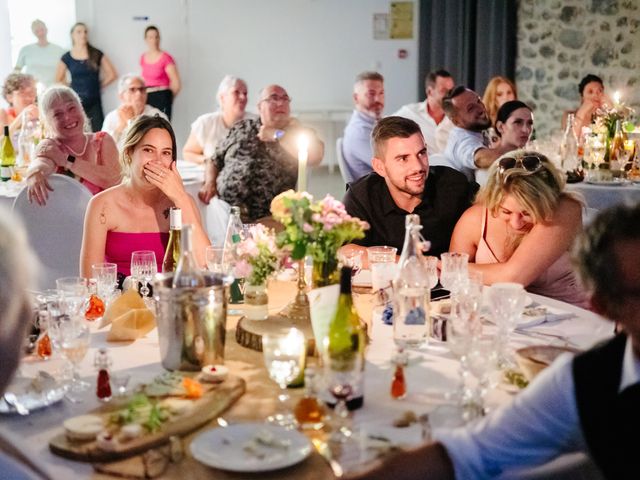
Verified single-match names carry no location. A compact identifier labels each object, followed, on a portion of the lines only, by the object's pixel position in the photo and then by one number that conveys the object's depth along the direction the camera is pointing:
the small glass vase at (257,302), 2.20
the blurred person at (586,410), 1.33
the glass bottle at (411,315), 2.11
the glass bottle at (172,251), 2.58
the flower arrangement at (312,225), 1.95
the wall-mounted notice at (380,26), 10.21
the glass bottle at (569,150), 5.19
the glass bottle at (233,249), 2.45
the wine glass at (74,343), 1.82
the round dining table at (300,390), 1.43
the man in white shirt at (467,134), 4.97
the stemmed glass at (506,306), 2.02
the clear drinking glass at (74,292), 2.25
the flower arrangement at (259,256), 2.17
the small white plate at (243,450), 1.42
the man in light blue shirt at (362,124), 5.61
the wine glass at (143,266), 2.57
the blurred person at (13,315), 1.27
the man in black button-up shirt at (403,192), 3.26
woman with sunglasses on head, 2.75
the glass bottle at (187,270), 1.89
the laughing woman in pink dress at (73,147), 4.27
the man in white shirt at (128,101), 6.41
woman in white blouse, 6.17
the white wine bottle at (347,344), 1.67
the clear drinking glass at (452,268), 2.43
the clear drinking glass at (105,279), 2.50
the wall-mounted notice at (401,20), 10.09
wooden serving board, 1.46
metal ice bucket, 1.83
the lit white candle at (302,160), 2.15
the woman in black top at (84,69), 9.75
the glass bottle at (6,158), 4.96
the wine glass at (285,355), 1.79
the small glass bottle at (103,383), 1.74
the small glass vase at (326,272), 2.04
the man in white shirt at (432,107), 6.71
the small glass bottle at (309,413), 1.61
